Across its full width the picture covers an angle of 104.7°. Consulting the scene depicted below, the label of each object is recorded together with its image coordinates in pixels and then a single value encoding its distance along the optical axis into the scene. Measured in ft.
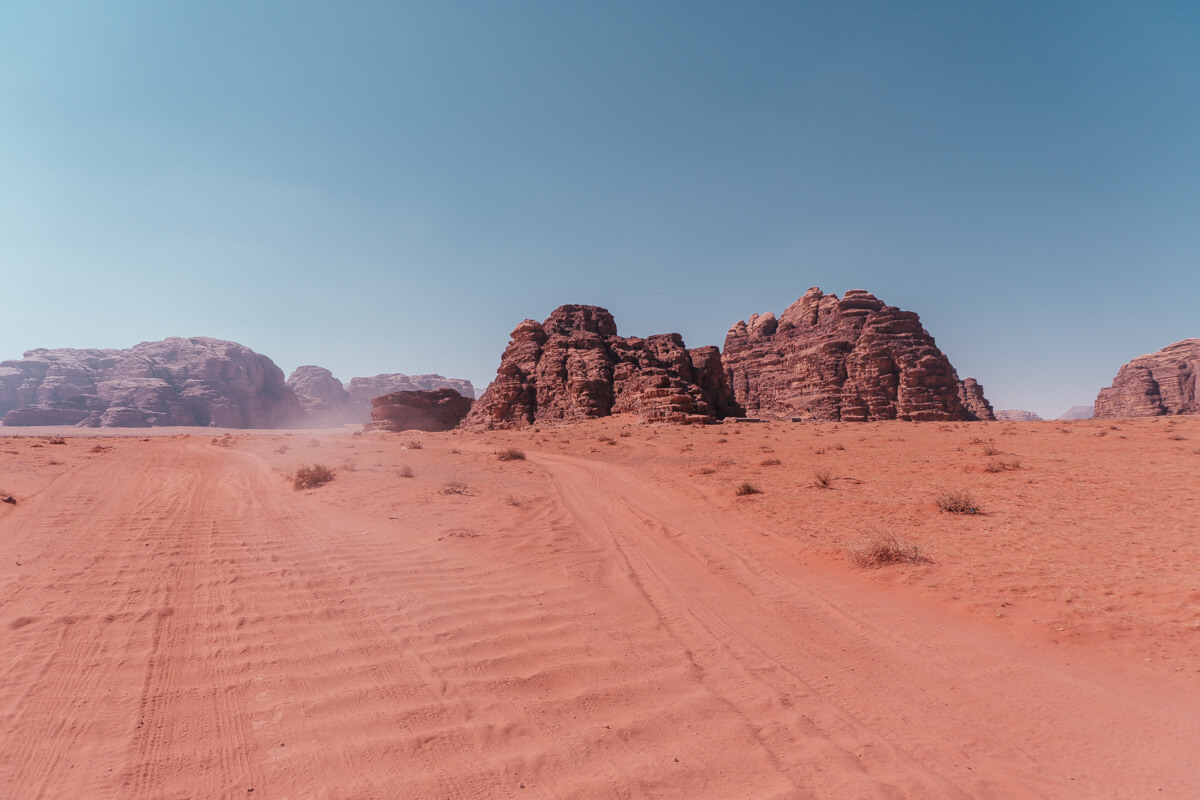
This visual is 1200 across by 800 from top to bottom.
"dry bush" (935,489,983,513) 28.53
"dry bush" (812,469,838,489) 38.68
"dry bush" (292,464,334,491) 39.60
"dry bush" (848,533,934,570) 20.89
